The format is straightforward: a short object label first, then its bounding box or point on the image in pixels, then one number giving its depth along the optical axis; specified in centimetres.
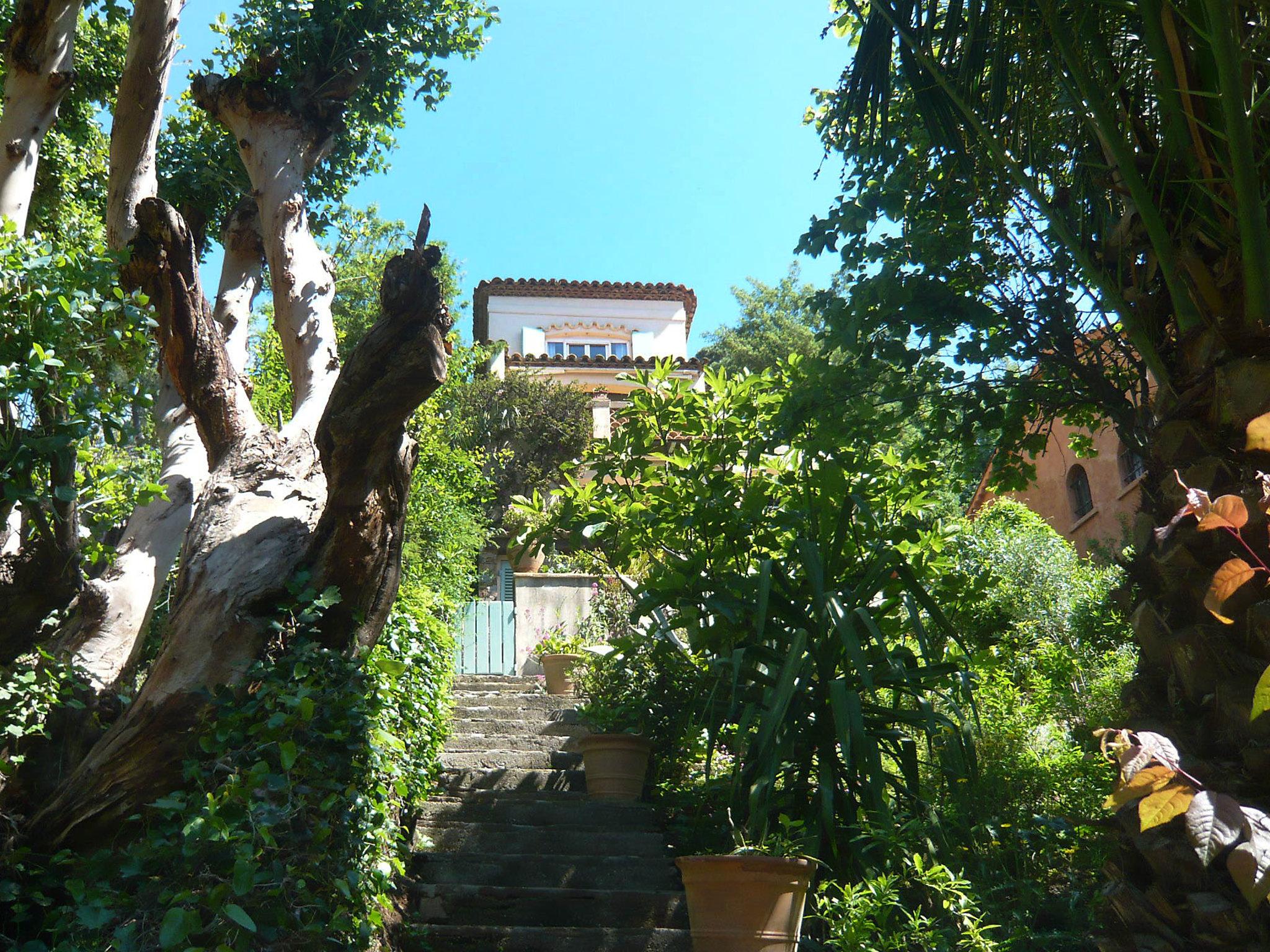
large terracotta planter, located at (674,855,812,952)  382
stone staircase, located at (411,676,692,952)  459
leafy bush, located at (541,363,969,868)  439
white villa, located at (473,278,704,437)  2612
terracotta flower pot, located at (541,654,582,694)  935
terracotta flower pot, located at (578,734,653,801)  635
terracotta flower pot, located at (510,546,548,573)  1594
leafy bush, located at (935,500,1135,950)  418
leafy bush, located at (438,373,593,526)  1972
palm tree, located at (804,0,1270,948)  188
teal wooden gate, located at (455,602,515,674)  1189
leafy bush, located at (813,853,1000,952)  325
